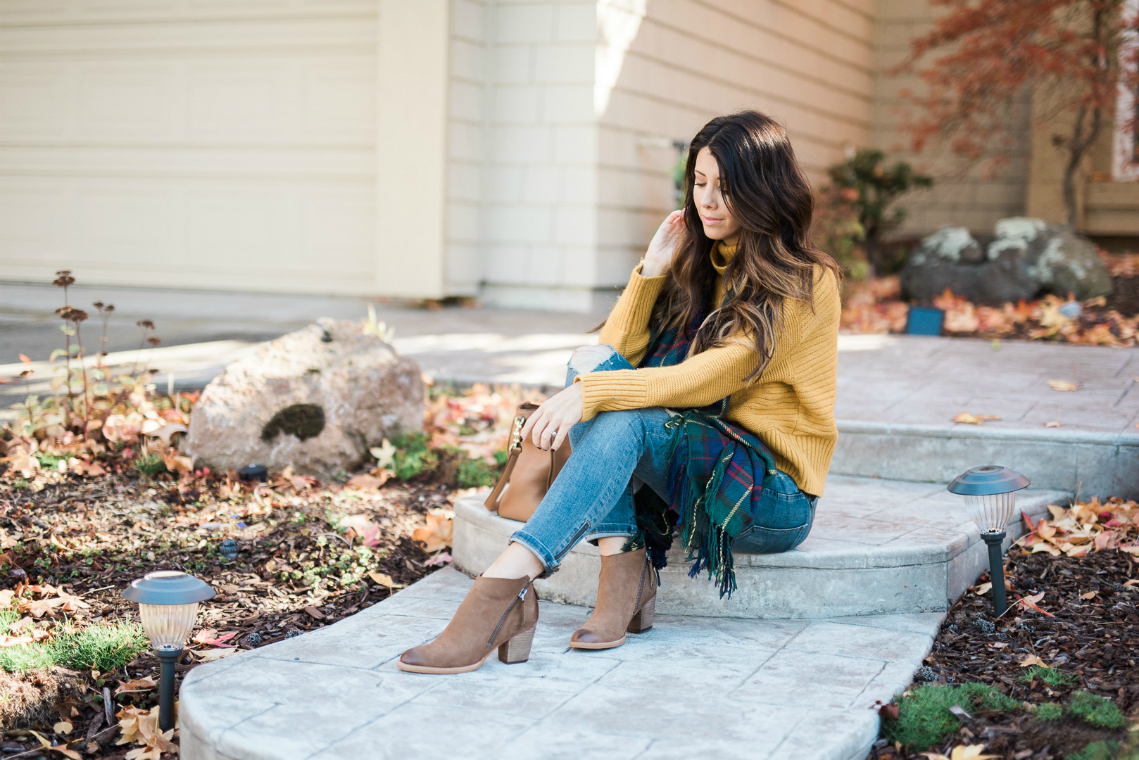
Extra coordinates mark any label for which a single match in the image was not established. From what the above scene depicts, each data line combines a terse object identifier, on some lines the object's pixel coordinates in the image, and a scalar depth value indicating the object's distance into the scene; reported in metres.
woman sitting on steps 2.25
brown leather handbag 2.61
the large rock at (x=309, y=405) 3.59
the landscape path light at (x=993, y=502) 2.48
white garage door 7.89
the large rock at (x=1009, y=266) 7.30
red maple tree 7.83
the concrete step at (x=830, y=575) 2.59
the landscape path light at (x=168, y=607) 1.99
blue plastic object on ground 6.48
